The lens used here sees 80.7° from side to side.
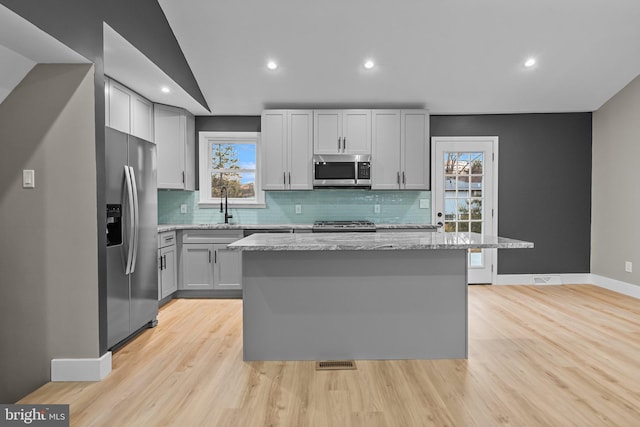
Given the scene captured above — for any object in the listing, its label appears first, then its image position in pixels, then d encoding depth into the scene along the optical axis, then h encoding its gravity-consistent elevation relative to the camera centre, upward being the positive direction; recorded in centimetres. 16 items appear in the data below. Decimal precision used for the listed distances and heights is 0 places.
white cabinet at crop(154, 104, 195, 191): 477 +77
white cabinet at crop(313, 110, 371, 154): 486 +95
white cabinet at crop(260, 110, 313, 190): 486 +75
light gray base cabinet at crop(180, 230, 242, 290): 464 -69
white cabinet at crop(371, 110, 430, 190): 486 +75
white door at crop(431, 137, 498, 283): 527 +19
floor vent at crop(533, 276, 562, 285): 527 -104
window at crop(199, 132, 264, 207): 529 +50
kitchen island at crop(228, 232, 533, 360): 277 -74
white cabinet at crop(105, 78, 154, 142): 368 +102
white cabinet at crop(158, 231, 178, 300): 423 -70
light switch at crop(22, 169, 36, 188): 248 +18
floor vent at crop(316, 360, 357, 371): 265 -114
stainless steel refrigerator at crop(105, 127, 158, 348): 287 -24
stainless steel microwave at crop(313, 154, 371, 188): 482 +45
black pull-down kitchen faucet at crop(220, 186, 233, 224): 502 -4
